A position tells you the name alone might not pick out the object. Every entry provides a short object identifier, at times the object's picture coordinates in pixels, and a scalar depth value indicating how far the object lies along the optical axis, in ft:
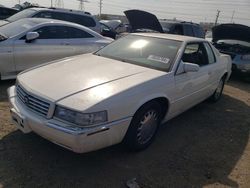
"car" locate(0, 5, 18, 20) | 28.46
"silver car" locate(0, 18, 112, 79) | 12.86
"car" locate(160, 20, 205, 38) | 24.12
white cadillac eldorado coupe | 6.56
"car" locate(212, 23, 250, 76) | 19.64
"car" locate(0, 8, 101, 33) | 19.95
